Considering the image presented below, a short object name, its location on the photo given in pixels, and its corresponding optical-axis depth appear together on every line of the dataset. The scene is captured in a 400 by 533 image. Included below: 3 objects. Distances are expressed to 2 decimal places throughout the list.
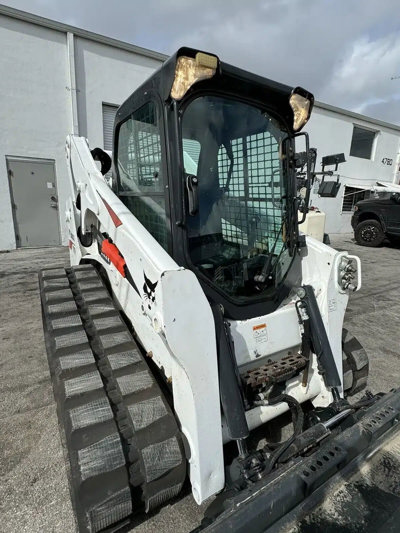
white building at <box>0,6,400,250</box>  7.30
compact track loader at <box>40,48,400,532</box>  1.35
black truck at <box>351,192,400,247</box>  10.52
